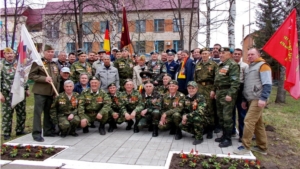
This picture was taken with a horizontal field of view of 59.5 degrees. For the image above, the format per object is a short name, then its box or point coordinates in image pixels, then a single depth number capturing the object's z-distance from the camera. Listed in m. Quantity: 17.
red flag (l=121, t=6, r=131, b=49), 8.96
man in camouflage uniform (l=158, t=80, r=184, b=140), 5.88
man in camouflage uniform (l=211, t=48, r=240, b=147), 5.27
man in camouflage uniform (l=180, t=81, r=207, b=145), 5.59
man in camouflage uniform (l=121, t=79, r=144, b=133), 6.51
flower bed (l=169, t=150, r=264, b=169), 4.23
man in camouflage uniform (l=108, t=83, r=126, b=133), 6.45
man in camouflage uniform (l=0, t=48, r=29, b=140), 6.08
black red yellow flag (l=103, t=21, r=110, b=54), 9.26
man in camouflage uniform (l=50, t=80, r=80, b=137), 5.92
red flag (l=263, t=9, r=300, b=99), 5.23
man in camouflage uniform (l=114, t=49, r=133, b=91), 7.60
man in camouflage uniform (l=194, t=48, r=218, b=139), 6.03
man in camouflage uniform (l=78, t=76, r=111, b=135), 6.25
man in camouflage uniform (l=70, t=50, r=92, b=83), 6.97
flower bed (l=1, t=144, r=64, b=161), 4.67
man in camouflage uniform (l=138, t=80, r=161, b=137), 6.18
